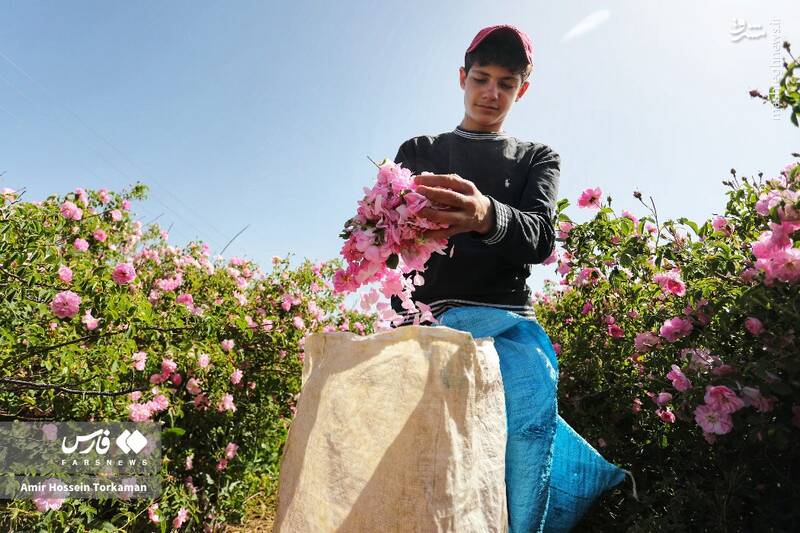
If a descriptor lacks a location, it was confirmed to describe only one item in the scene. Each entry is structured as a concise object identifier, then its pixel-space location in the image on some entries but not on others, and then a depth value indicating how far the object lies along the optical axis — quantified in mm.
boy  1434
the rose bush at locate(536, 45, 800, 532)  1521
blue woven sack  1155
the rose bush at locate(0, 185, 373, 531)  1991
